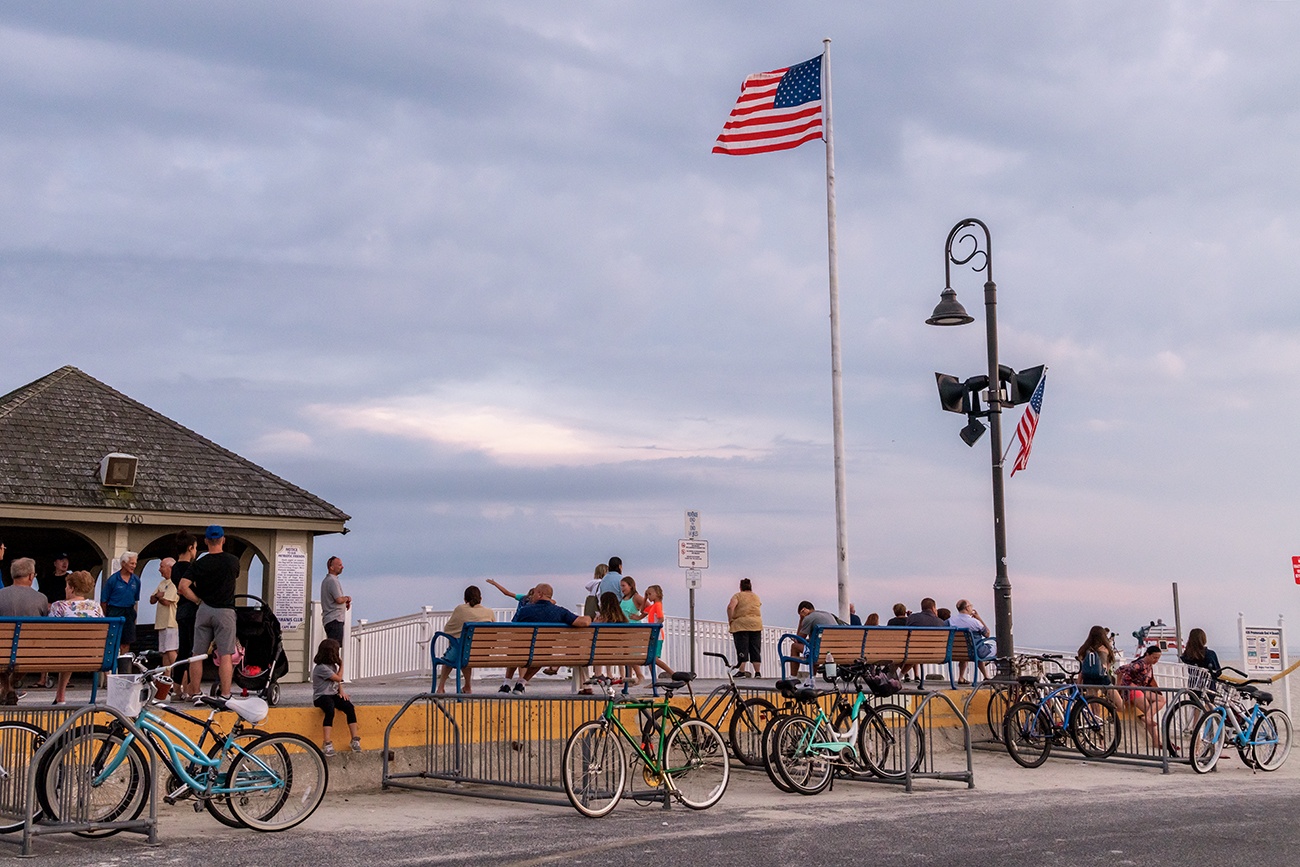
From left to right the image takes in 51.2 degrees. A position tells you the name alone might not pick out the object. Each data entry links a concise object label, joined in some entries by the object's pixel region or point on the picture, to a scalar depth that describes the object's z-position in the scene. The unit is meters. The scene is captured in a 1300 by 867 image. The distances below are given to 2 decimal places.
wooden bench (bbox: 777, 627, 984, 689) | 15.77
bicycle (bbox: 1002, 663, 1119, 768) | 15.38
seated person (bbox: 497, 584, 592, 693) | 14.43
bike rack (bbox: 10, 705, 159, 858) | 8.96
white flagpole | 20.00
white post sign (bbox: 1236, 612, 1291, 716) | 20.83
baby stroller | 14.13
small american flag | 20.36
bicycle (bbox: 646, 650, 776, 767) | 13.46
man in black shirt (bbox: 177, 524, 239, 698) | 13.09
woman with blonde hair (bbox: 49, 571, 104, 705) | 13.14
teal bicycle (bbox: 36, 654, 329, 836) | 9.34
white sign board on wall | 23.36
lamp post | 17.42
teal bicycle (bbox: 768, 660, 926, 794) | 12.42
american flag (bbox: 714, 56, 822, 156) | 21.02
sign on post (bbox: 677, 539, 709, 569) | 19.50
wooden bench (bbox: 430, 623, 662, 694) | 13.25
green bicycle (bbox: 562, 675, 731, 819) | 10.85
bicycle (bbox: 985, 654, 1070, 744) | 15.62
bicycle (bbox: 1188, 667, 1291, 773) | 14.95
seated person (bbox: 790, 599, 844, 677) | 17.81
